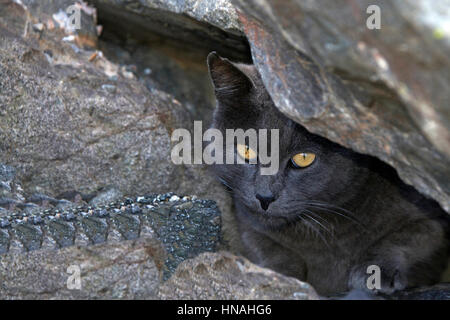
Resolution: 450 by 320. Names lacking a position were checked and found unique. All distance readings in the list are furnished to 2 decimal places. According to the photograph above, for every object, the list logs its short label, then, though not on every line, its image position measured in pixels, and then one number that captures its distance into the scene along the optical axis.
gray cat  0.81
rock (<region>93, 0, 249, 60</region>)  0.84
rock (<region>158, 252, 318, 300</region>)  0.76
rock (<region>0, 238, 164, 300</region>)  0.78
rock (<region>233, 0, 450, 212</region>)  0.63
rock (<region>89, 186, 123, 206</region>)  0.87
